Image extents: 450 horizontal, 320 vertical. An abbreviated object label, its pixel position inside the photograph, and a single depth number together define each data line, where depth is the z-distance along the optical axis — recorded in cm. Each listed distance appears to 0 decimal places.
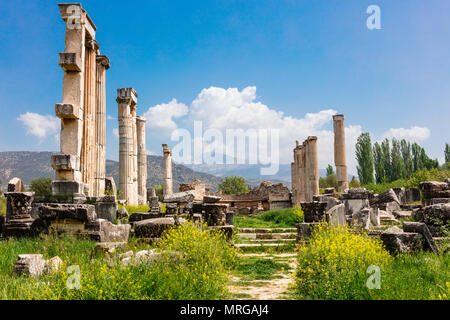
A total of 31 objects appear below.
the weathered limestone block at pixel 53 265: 579
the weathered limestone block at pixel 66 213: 929
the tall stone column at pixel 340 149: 2511
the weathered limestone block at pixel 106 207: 1187
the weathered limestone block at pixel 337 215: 1164
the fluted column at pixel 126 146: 2291
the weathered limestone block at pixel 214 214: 1205
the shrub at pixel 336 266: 512
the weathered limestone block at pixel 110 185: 1836
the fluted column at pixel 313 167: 2661
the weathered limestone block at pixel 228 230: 1140
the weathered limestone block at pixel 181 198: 1789
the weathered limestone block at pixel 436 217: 977
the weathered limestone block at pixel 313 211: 1291
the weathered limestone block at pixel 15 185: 1157
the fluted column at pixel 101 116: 1797
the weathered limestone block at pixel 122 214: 1319
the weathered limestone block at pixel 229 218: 1298
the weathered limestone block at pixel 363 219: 1143
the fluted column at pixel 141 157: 2908
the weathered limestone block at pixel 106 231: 919
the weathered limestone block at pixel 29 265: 564
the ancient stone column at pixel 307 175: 2742
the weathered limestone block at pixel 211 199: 1309
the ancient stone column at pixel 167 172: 3256
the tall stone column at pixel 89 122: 1512
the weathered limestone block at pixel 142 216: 1260
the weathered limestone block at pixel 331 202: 1601
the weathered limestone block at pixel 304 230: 1224
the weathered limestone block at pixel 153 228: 980
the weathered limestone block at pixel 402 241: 751
